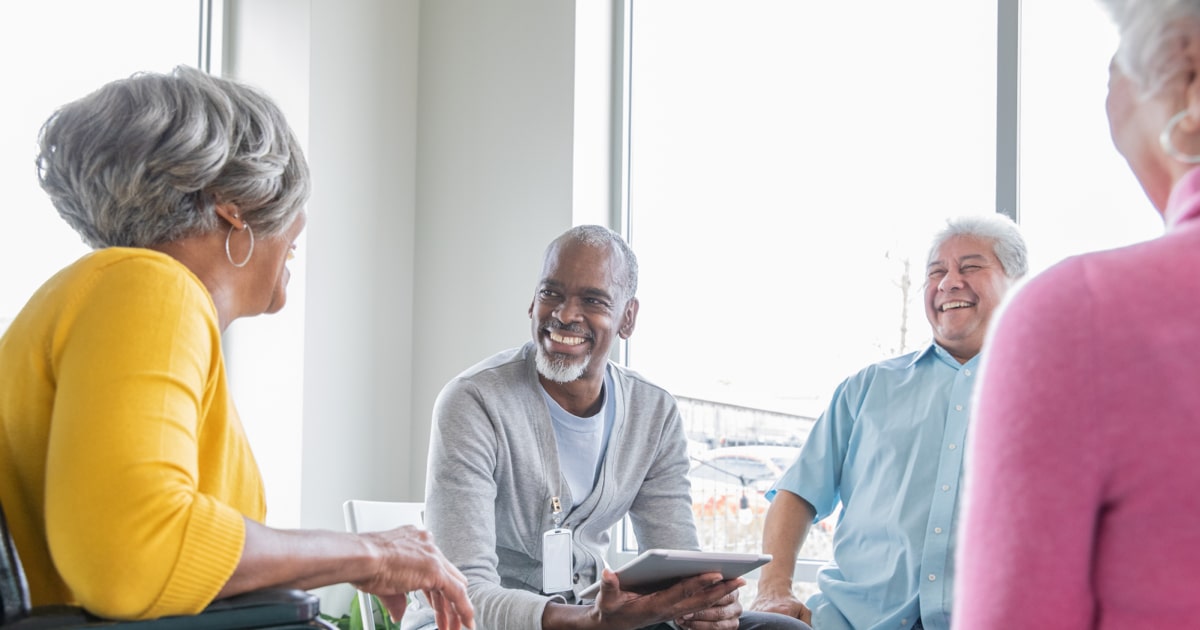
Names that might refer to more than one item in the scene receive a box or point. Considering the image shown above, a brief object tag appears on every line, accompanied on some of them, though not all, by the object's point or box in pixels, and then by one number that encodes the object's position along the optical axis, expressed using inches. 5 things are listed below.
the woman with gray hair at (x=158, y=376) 47.3
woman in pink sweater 29.5
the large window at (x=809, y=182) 123.0
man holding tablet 86.4
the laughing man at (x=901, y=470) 96.2
